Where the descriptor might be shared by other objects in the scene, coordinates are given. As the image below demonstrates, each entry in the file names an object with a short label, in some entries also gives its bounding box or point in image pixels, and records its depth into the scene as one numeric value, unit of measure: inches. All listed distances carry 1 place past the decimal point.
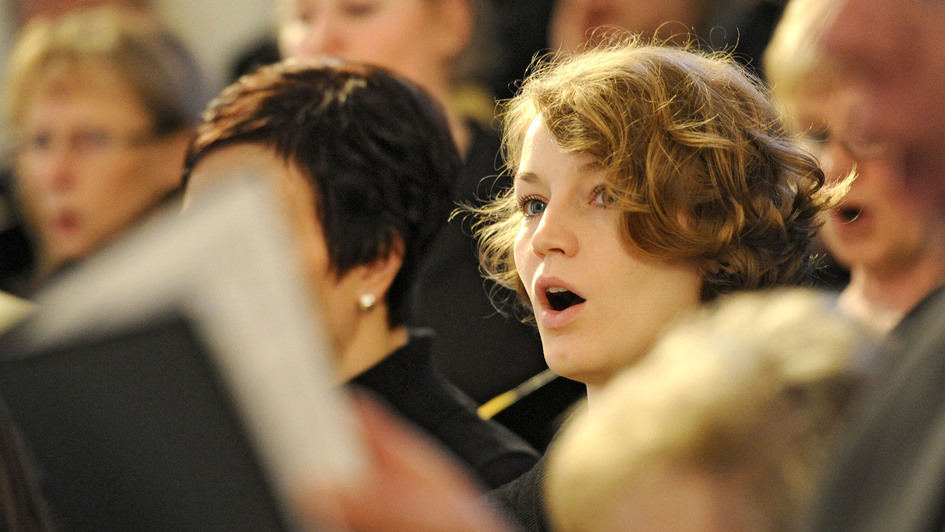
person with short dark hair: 151.9
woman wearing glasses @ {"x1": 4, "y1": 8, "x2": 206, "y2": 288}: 170.0
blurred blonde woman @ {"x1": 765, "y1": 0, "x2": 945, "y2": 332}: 152.1
